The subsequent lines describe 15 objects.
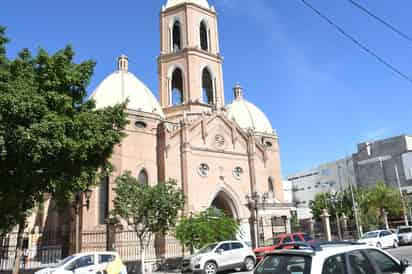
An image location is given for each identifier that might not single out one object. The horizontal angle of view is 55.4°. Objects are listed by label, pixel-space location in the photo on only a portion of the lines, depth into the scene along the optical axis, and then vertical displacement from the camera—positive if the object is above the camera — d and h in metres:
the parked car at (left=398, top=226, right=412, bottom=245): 30.58 -0.90
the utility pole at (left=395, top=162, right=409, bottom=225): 46.78 +2.70
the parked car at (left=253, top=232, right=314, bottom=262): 20.84 -0.41
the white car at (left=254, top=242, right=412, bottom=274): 5.80 -0.47
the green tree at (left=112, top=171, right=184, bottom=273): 22.72 +1.88
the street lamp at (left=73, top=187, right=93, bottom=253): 21.13 +1.57
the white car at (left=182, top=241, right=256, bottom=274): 18.80 -1.11
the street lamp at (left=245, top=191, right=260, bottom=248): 30.80 +1.62
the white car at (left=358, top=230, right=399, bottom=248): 27.16 -0.80
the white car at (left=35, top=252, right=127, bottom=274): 15.83 -0.84
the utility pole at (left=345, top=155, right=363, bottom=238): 36.30 -0.13
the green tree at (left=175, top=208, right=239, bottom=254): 24.45 +0.42
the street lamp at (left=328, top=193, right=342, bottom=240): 51.78 +3.72
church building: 32.45 +8.93
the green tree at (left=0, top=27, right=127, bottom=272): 14.70 +4.43
